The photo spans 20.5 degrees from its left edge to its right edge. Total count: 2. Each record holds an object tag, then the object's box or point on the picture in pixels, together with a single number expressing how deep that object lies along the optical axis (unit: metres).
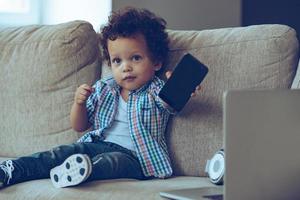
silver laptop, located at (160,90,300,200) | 1.60
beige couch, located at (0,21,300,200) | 2.06
